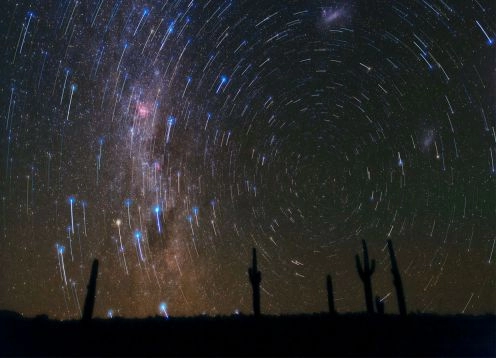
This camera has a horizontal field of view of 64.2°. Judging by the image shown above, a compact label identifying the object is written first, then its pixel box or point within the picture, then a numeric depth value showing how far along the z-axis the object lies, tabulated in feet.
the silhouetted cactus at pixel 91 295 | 48.98
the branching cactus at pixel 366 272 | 57.38
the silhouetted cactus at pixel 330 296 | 56.70
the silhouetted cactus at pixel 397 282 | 52.19
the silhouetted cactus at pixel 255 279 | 55.76
